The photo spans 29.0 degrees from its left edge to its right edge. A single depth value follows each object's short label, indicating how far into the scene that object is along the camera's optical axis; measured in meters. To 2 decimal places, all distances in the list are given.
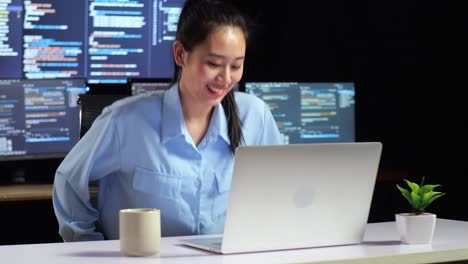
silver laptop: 2.13
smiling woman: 2.69
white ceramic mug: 2.15
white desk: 2.10
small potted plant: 2.38
